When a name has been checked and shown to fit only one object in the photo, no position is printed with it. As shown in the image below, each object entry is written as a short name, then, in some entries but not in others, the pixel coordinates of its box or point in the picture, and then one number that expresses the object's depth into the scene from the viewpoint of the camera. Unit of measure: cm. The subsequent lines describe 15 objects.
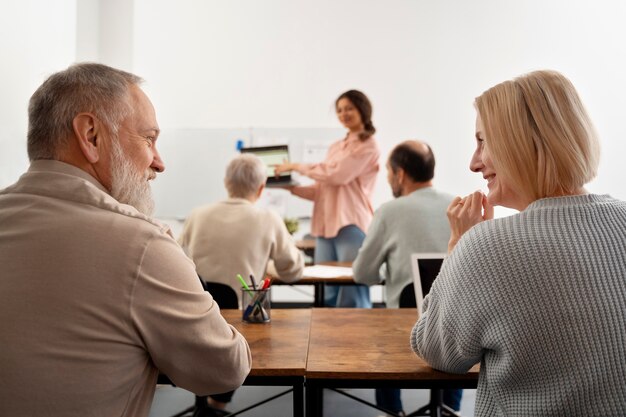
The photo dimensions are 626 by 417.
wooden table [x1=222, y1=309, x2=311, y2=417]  142
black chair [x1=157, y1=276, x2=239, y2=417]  255
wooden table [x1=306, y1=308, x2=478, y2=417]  140
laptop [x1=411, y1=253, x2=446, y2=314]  190
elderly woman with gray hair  277
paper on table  307
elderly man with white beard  97
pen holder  187
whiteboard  562
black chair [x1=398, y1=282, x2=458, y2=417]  236
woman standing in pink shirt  398
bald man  262
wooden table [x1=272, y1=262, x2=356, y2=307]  299
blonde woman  107
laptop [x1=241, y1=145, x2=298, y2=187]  407
